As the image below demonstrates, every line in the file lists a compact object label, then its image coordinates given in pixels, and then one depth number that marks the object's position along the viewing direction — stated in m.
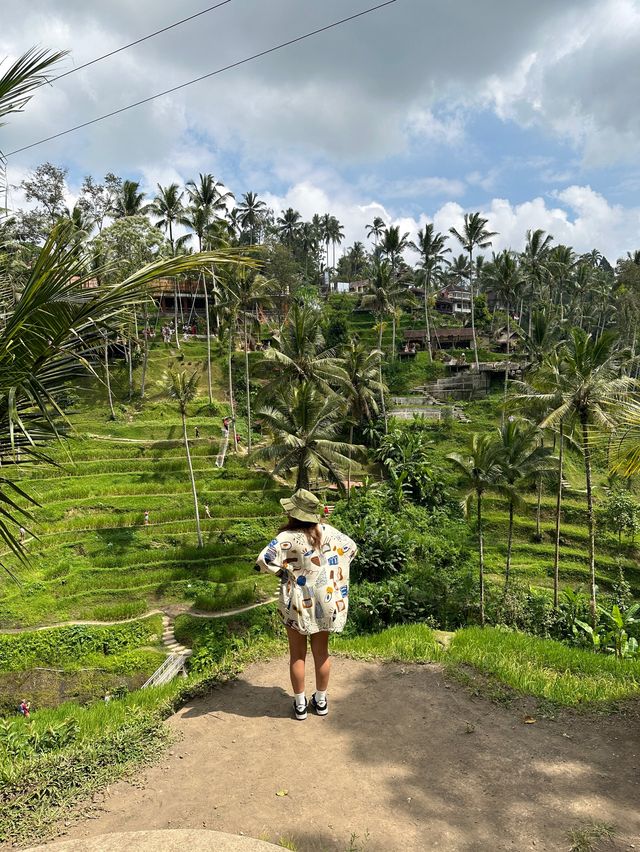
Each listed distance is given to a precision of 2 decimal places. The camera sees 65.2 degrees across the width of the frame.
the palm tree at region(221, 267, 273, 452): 25.33
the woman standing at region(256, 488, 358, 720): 4.56
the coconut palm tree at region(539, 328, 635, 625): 15.96
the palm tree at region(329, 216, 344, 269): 80.69
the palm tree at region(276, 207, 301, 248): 72.31
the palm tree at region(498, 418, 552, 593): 19.56
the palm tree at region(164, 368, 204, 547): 22.34
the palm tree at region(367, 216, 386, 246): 81.38
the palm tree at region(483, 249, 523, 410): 40.88
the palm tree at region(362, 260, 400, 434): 36.56
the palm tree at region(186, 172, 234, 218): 37.28
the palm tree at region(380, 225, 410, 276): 44.31
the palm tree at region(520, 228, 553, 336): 44.25
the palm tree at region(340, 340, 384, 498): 32.72
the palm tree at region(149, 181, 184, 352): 39.62
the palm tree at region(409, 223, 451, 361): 47.29
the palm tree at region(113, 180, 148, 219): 39.09
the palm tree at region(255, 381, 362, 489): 19.12
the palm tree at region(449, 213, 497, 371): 43.59
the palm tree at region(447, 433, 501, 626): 19.67
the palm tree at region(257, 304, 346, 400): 22.05
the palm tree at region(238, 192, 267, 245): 61.62
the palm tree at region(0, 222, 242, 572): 2.43
